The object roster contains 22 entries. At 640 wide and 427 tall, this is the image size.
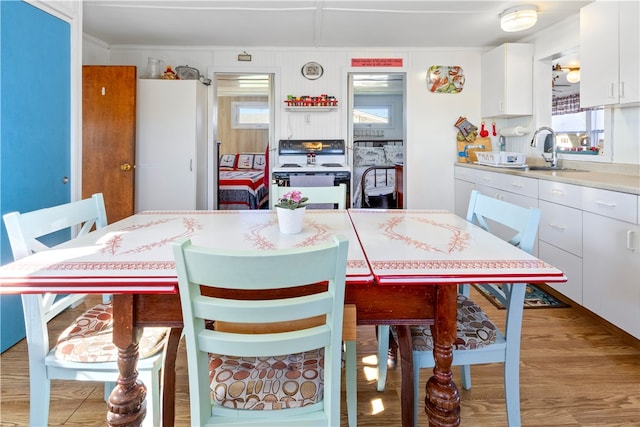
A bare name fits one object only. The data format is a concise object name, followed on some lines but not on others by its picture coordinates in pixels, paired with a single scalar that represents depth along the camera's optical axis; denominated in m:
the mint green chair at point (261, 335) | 0.86
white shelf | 4.79
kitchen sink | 3.58
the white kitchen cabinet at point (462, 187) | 4.44
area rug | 2.92
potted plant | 1.58
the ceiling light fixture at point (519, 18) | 3.37
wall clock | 4.82
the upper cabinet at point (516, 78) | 4.17
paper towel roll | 4.29
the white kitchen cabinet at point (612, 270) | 2.20
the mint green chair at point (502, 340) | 1.39
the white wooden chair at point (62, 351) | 1.31
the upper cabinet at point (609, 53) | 2.59
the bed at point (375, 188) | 6.14
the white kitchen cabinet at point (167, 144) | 4.36
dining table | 1.07
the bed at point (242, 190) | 5.62
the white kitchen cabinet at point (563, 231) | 2.66
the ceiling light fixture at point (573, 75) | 3.85
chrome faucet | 3.68
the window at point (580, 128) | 3.46
